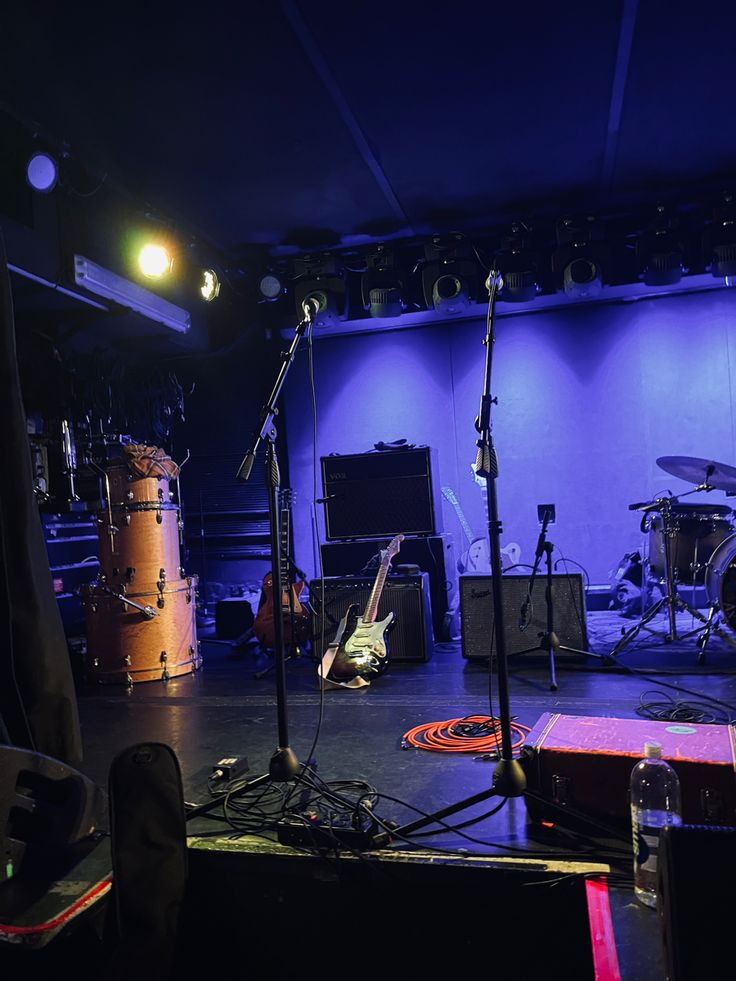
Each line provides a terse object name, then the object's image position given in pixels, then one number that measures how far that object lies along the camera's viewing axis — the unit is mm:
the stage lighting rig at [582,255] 5578
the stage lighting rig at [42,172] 4074
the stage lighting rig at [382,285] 6012
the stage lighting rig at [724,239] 5301
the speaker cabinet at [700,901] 1165
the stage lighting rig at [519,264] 5742
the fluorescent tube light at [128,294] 4566
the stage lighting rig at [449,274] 5832
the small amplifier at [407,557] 5387
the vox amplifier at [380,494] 5250
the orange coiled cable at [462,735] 2818
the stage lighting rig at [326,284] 6102
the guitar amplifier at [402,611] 4793
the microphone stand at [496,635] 1926
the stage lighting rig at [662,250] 5469
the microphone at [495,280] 2201
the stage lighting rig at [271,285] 6246
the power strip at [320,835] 1791
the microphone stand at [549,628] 3853
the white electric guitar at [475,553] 6359
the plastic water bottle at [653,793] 1794
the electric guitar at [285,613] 4789
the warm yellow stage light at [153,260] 5211
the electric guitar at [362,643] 4199
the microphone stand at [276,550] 2133
